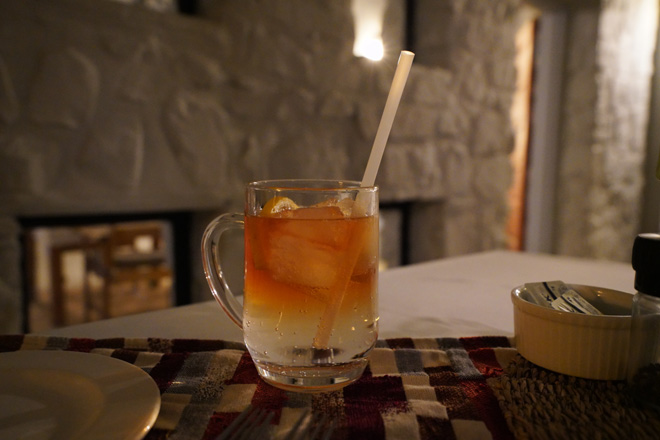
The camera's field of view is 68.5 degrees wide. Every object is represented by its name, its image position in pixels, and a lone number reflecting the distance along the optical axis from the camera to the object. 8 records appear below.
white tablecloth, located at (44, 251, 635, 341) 0.71
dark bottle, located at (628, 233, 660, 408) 0.44
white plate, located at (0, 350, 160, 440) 0.38
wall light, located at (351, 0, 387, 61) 2.13
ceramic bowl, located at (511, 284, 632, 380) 0.50
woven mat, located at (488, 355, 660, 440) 0.40
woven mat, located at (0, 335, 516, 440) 0.42
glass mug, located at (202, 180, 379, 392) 0.48
